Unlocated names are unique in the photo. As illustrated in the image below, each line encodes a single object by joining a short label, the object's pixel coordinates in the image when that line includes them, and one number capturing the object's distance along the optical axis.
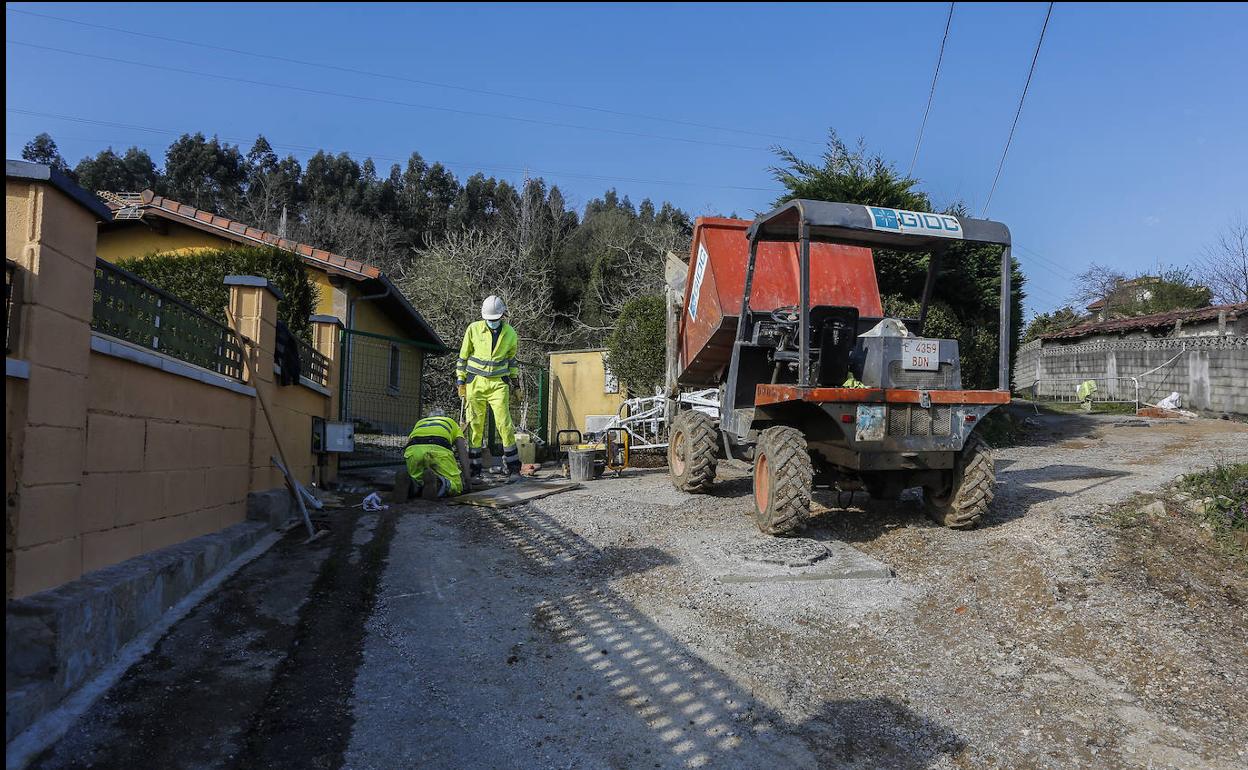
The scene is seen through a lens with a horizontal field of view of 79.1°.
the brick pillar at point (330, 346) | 9.05
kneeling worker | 8.02
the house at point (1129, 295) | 35.56
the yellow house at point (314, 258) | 12.89
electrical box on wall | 8.28
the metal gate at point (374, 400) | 10.66
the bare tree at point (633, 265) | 26.25
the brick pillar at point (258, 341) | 6.14
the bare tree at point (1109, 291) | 40.97
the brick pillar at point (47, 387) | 2.93
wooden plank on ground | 7.65
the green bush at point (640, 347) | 14.40
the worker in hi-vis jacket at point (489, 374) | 9.52
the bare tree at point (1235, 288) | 31.16
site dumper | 5.53
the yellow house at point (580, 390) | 15.59
